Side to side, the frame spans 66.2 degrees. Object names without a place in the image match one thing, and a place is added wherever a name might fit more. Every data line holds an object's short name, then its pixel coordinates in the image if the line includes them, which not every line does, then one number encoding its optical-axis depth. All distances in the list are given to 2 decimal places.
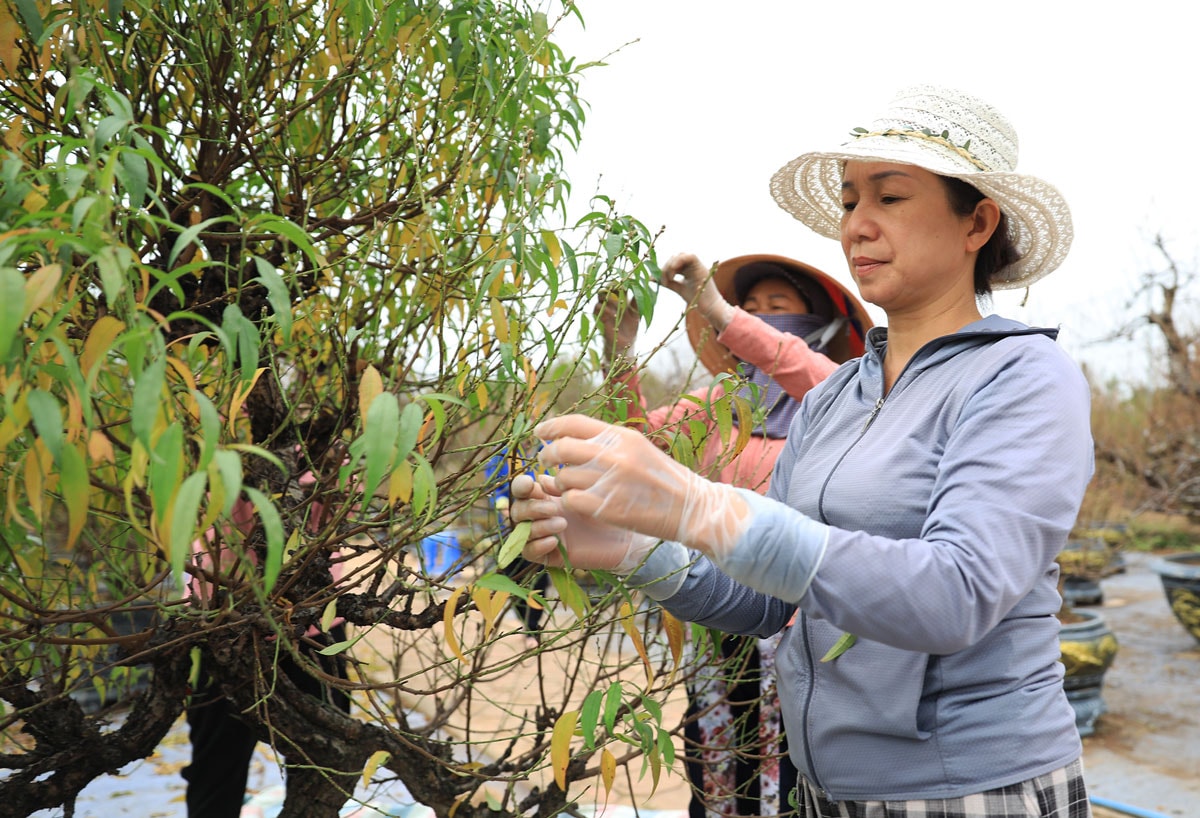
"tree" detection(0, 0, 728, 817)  0.95
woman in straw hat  0.91
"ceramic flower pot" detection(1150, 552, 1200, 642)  5.52
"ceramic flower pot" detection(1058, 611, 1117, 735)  4.11
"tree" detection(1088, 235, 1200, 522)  6.98
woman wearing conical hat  1.92
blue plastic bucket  1.26
